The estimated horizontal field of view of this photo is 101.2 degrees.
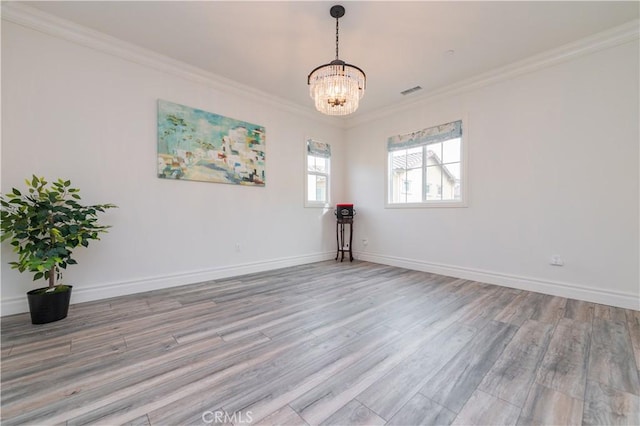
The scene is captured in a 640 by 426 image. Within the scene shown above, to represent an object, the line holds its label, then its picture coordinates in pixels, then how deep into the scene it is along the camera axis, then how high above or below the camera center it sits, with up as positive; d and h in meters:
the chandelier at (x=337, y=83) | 2.40 +1.21
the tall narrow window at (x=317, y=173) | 4.84 +0.75
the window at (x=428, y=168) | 3.87 +0.72
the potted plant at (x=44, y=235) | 2.15 -0.19
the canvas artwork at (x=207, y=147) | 3.25 +0.90
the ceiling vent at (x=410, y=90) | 3.92 +1.86
